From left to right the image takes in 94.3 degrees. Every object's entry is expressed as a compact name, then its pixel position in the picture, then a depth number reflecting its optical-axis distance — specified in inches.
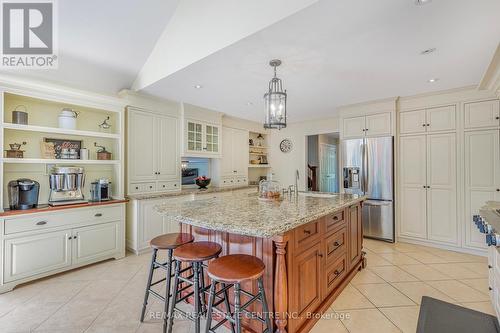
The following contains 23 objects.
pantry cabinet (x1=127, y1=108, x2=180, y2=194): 138.9
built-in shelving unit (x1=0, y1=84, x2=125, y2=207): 104.7
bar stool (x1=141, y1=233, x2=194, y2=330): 70.9
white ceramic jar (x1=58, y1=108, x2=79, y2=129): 116.7
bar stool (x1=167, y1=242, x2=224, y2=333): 64.7
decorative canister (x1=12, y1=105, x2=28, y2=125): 103.3
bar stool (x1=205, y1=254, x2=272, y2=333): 54.5
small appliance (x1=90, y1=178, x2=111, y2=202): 126.6
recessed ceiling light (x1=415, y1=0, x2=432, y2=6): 62.1
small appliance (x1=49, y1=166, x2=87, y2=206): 112.5
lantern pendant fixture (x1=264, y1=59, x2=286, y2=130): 87.9
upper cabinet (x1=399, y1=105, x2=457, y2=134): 137.8
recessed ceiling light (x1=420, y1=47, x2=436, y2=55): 88.4
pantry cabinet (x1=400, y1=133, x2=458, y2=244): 138.6
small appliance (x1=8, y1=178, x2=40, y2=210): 101.3
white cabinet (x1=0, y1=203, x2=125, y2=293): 95.5
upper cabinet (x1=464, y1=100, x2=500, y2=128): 125.6
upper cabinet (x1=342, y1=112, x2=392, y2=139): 154.6
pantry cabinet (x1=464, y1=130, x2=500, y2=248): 126.0
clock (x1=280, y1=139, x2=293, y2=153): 235.0
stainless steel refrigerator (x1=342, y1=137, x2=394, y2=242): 152.5
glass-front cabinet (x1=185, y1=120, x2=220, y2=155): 169.2
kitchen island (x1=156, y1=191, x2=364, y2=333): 60.6
